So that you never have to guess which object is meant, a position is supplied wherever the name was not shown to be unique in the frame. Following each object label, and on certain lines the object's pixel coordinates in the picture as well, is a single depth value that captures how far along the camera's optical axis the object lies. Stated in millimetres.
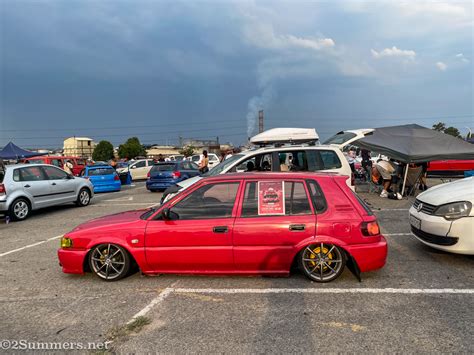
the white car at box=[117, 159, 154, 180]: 22609
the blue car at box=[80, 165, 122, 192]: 15539
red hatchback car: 3924
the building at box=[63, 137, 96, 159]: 102288
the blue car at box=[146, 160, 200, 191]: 14367
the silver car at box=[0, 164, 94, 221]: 8773
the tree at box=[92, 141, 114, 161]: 92500
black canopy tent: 10445
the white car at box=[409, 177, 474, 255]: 4441
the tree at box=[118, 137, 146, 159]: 92500
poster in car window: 4035
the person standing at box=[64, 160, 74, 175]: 19953
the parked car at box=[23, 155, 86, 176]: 19017
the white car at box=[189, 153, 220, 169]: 21775
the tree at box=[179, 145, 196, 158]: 97012
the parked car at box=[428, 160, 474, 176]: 14820
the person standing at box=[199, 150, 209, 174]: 14802
